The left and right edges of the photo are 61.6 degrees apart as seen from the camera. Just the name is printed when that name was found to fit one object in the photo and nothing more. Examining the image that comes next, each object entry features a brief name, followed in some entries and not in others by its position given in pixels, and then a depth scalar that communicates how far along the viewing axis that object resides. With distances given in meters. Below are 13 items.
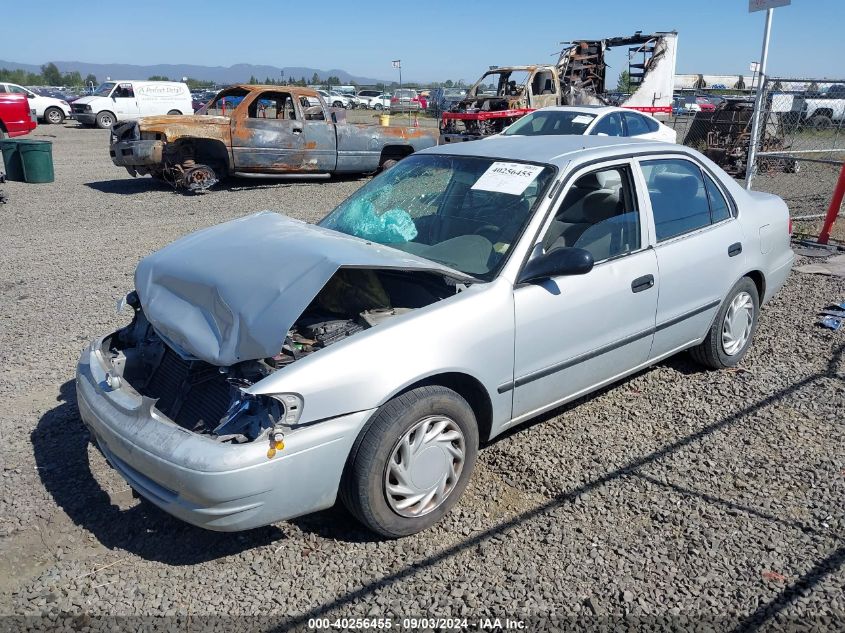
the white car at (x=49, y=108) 30.25
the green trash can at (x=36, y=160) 13.93
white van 27.98
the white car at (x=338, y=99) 47.54
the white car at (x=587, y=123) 11.77
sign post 9.14
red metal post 8.91
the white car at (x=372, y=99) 51.28
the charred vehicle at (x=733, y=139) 15.93
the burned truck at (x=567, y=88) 16.58
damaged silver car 2.86
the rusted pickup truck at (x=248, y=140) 12.41
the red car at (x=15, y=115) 16.89
